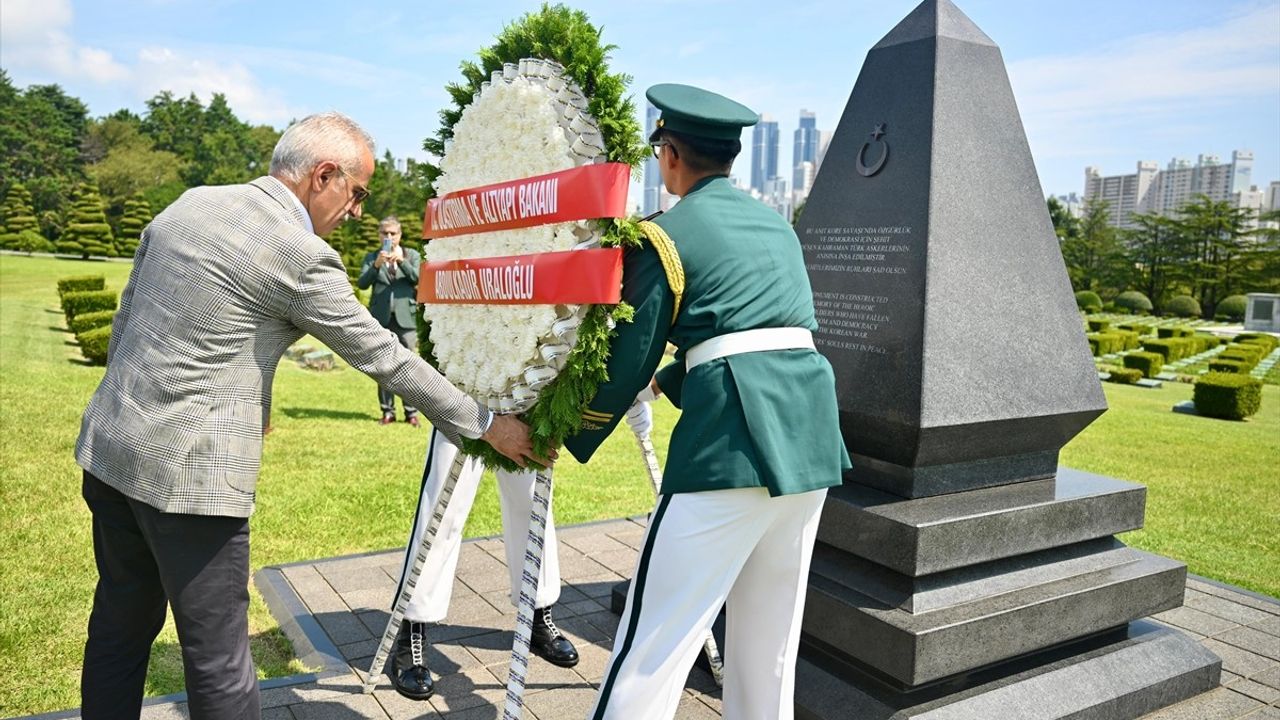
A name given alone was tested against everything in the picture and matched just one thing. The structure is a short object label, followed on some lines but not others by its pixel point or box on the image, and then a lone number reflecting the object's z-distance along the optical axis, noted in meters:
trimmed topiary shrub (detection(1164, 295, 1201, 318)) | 43.34
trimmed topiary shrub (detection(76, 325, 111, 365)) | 12.61
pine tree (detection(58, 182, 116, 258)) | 41.34
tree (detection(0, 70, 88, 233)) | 49.72
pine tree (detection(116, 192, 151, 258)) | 45.25
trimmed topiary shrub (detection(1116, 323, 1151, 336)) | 29.28
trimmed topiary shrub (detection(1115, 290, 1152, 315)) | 44.72
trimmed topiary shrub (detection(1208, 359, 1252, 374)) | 17.22
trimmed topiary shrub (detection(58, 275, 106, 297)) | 17.47
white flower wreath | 2.54
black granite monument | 3.32
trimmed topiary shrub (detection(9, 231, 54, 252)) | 42.81
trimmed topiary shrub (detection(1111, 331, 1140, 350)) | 25.88
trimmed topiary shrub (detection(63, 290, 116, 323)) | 15.05
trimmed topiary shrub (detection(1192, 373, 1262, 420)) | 13.91
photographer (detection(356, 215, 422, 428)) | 9.16
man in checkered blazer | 2.34
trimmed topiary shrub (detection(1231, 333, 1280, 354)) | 25.40
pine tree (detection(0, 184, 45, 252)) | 44.09
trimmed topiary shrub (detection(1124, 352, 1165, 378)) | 20.45
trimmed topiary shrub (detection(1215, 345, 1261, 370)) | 18.78
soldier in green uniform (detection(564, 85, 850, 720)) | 2.37
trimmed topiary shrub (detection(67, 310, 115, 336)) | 13.74
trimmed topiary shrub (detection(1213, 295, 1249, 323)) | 40.78
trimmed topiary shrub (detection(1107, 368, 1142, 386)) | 19.22
